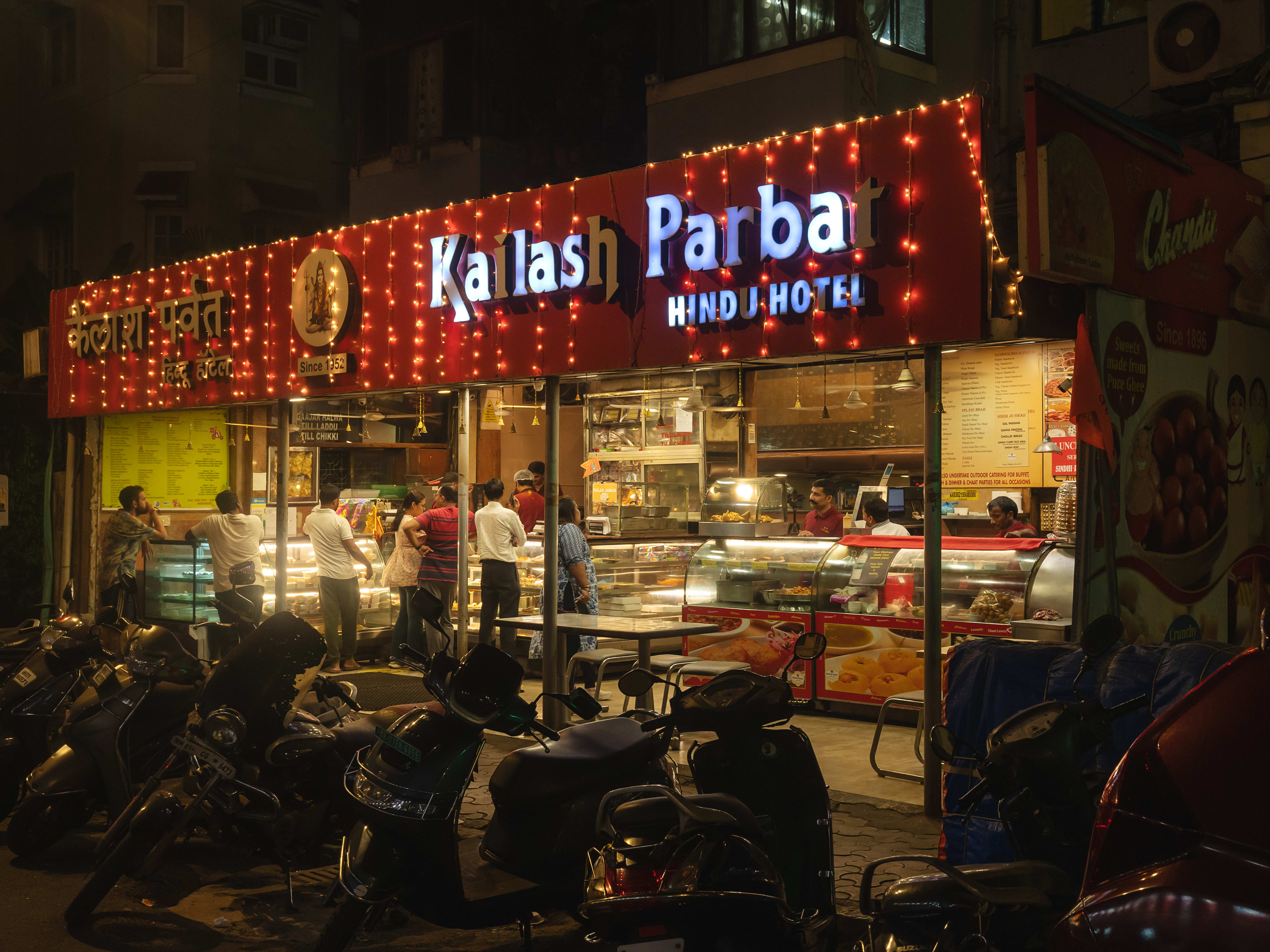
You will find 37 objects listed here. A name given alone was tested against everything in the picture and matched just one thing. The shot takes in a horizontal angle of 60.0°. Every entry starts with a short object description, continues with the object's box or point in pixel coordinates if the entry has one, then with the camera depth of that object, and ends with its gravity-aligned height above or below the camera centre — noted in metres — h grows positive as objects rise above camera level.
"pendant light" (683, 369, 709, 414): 13.79 +1.05
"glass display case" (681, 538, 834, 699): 10.01 -1.05
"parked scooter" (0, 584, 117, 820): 6.71 -1.29
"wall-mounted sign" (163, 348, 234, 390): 11.99 +1.31
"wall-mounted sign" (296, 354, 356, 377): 10.56 +1.19
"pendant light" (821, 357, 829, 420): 11.80 +1.16
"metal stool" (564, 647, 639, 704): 8.66 -1.35
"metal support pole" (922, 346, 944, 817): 6.64 -0.62
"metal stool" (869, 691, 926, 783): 7.43 -1.62
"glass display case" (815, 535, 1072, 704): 8.84 -0.95
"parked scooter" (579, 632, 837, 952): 3.39 -1.22
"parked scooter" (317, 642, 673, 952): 4.17 -1.26
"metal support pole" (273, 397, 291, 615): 11.19 -0.14
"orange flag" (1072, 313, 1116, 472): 6.26 +0.48
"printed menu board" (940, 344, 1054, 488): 12.35 +0.79
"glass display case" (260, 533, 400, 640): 13.16 -1.29
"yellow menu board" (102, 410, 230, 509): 14.41 +0.38
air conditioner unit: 9.49 +4.00
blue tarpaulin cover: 4.35 -0.85
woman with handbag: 12.11 -1.02
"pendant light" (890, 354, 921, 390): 12.14 +1.18
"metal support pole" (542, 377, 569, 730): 8.45 -0.88
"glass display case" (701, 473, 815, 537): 13.48 -0.19
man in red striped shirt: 11.76 -0.74
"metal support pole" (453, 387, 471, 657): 9.52 -0.12
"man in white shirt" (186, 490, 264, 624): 11.96 -0.57
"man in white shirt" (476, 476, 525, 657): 11.32 -0.68
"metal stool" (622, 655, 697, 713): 10.91 -1.80
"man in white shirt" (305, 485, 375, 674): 12.15 -0.97
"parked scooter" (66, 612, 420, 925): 5.21 -1.41
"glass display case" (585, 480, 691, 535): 15.50 -0.28
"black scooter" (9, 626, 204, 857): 6.04 -1.48
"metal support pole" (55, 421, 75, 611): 14.37 -0.29
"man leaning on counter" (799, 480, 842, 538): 12.19 -0.35
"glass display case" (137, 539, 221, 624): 13.09 -1.19
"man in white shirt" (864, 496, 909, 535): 10.58 -0.32
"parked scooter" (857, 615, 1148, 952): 3.10 -1.10
